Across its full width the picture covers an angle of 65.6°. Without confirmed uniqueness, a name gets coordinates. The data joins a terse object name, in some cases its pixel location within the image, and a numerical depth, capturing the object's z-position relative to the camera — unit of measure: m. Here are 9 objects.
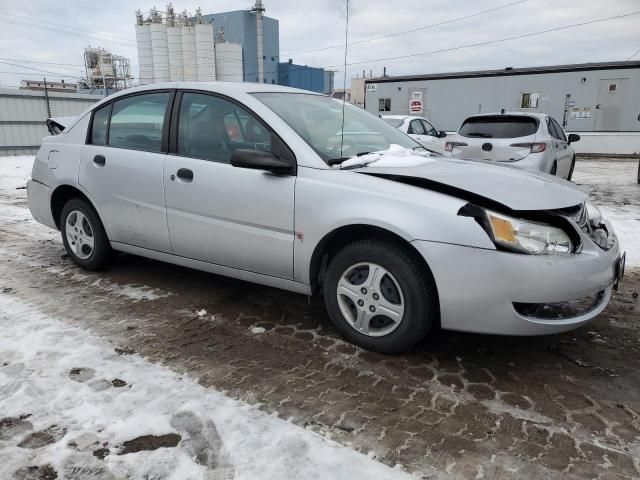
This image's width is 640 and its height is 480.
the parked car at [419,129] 10.77
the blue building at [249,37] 42.91
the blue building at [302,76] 46.56
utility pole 16.81
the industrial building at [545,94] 18.62
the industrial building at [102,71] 43.31
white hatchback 7.50
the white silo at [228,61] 39.81
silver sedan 2.61
